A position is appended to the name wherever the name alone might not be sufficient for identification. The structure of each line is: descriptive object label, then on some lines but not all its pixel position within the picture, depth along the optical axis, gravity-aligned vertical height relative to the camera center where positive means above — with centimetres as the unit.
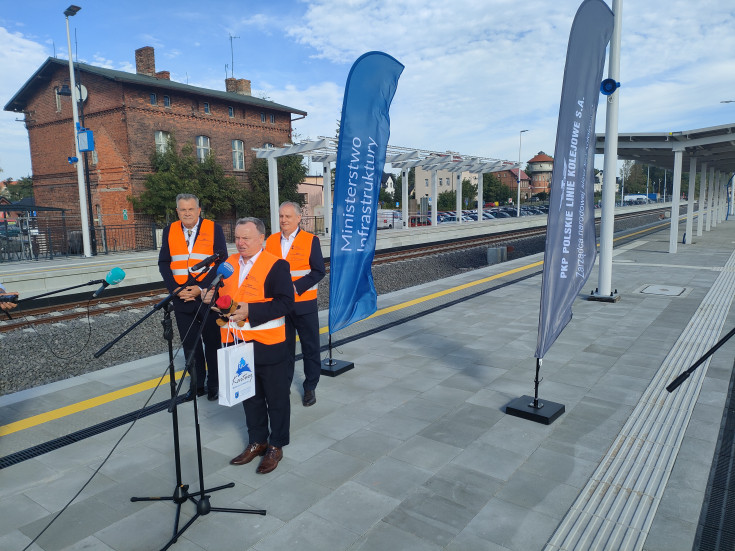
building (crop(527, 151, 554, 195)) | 11019 +739
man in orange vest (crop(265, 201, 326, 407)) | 489 -63
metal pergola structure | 2135 +253
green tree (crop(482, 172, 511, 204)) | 7169 +246
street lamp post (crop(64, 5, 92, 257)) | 1886 +123
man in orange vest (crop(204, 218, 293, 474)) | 358 -71
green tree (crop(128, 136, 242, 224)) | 2633 +156
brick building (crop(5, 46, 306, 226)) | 2736 +523
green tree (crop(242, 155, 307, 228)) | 3238 +178
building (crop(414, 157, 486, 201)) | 8419 +456
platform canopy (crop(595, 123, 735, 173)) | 1568 +201
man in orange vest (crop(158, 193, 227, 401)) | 484 -40
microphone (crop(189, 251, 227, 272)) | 318 -32
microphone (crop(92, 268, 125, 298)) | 328 -41
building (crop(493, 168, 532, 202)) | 10226 +553
